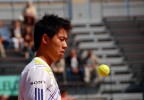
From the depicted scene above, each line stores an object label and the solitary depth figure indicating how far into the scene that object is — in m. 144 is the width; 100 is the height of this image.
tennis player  5.13
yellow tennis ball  8.19
